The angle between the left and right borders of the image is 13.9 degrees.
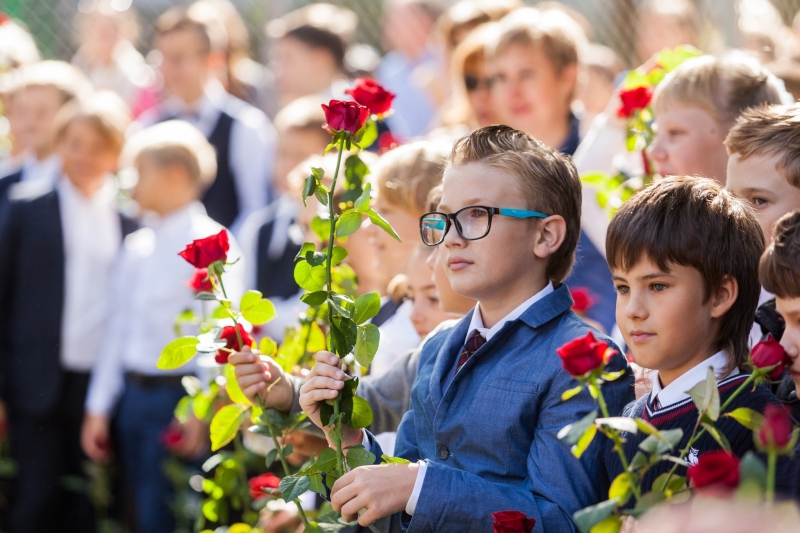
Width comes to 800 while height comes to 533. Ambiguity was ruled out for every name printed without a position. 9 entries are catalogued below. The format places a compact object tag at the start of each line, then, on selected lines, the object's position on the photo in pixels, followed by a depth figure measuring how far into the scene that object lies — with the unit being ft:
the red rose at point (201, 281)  12.67
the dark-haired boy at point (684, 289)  11.69
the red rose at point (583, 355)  11.02
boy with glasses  11.80
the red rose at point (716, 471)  10.76
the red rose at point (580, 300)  13.55
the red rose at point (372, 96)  12.30
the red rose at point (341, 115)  11.97
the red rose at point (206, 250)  12.21
